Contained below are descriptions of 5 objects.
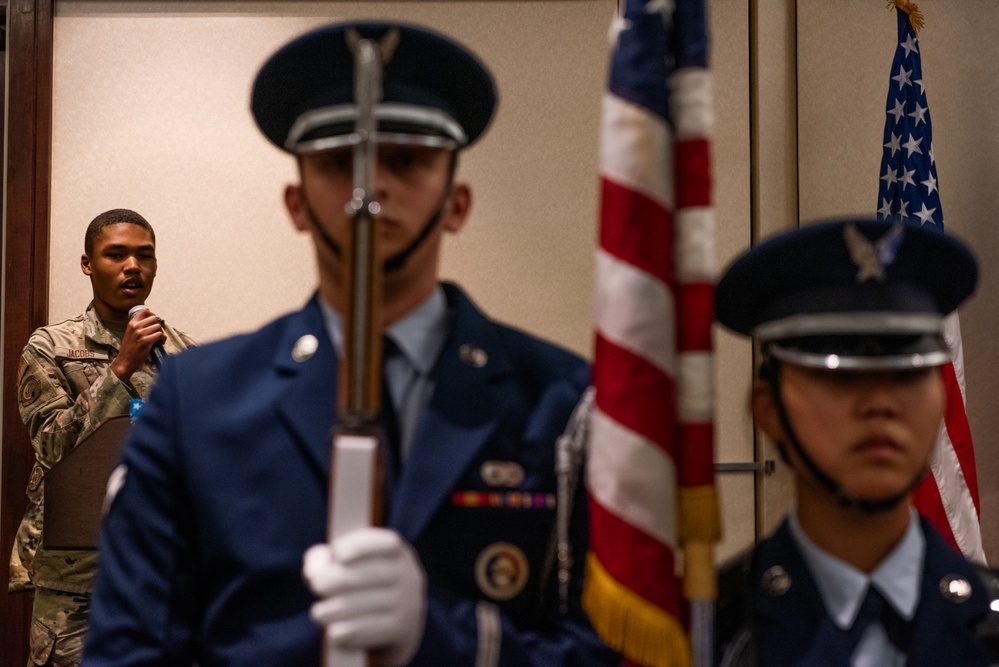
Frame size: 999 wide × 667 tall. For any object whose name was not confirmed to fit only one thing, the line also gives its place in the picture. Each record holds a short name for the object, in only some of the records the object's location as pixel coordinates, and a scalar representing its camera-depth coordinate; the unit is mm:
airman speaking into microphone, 3877
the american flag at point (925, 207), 3636
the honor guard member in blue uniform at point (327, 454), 2446
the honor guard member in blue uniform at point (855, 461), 2482
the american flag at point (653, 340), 2493
